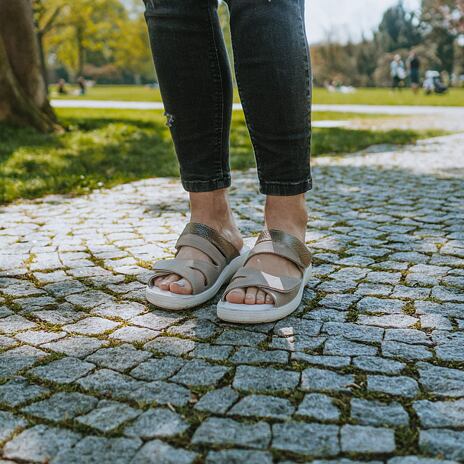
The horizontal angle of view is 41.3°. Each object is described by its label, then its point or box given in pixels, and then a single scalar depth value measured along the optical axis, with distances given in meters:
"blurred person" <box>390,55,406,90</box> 26.75
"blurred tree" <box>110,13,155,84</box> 37.54
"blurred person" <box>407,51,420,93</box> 26.44
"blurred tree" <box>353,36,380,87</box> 45.56
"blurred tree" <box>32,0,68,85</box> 22.00
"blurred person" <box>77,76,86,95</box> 33.37
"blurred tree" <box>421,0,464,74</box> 45.97
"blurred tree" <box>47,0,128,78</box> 27.07
